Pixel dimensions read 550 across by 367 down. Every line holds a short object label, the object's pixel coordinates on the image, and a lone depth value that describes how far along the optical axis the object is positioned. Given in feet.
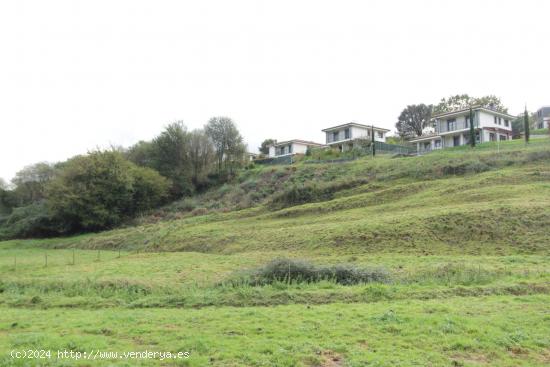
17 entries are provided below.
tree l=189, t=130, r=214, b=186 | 218.38
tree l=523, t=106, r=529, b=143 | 179.83
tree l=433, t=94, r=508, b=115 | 290.76
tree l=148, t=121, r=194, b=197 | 216.95
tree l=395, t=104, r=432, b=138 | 346.33
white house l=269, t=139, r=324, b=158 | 313.53
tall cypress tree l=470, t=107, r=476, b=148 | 193.36
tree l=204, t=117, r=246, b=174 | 233.14
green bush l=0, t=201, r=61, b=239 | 189.98
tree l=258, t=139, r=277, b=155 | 376.39
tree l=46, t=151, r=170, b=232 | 176.65
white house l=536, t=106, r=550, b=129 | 330.54
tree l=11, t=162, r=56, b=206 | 254.88
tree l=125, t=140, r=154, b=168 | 226.38
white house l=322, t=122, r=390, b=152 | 270.87
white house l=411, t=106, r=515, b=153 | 221.46
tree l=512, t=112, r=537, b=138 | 267.18
